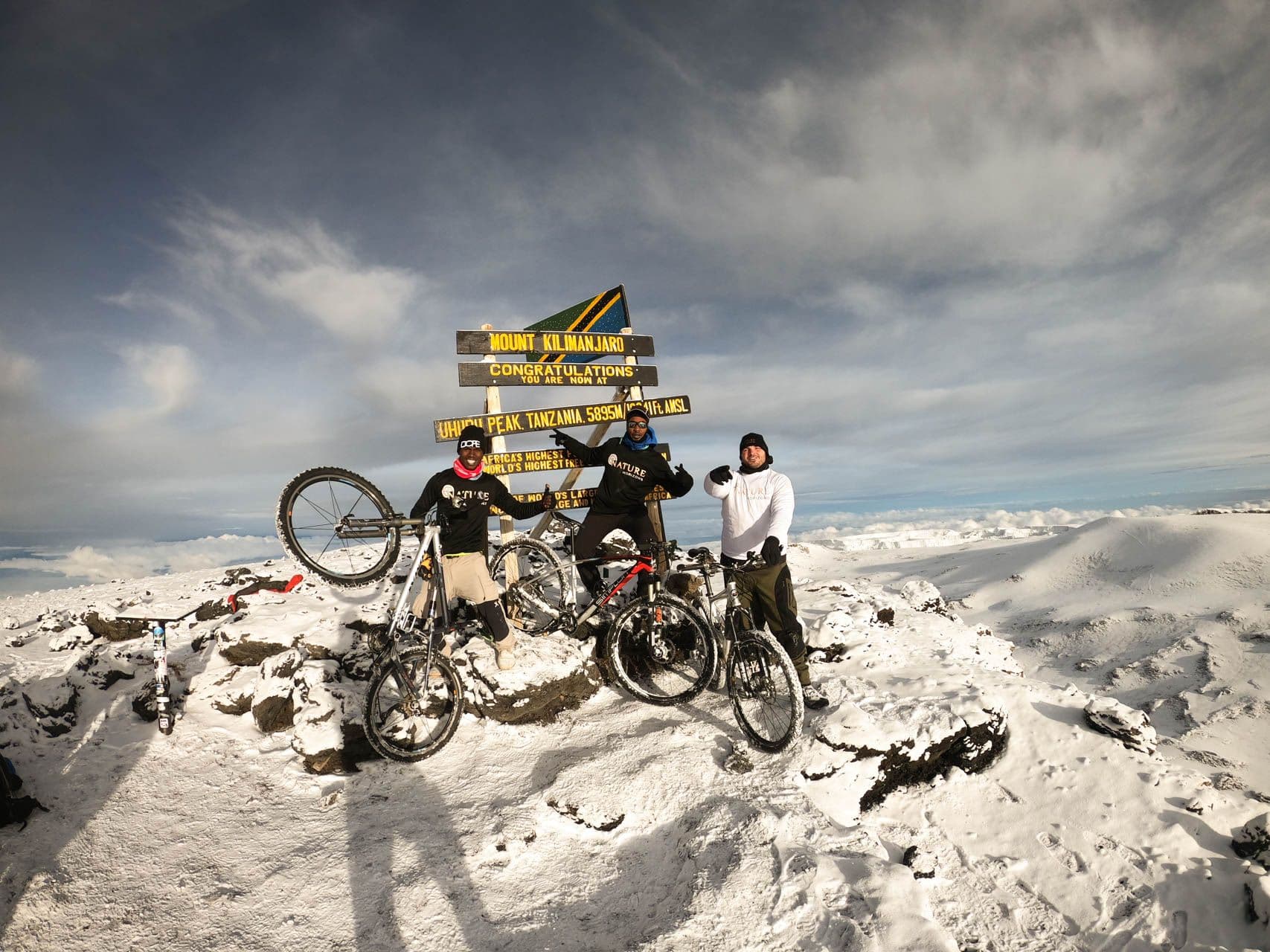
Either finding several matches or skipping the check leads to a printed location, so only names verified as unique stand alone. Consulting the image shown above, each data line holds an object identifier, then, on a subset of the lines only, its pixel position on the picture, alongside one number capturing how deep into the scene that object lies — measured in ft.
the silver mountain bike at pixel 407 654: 18.33
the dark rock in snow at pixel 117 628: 26.32
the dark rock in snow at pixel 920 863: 14.34
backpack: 15.47
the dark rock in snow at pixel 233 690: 20.88
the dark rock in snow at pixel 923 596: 35.25
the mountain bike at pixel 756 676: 17.42
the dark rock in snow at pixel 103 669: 22.34
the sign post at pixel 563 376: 28.19
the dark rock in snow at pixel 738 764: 16.69
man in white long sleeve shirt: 20.29
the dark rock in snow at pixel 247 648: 22.76
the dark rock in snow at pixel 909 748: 16.97
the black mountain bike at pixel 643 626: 21.18
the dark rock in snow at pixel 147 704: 20.66
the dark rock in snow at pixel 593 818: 15.17
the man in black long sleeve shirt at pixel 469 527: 21.01
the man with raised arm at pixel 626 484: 25.50
